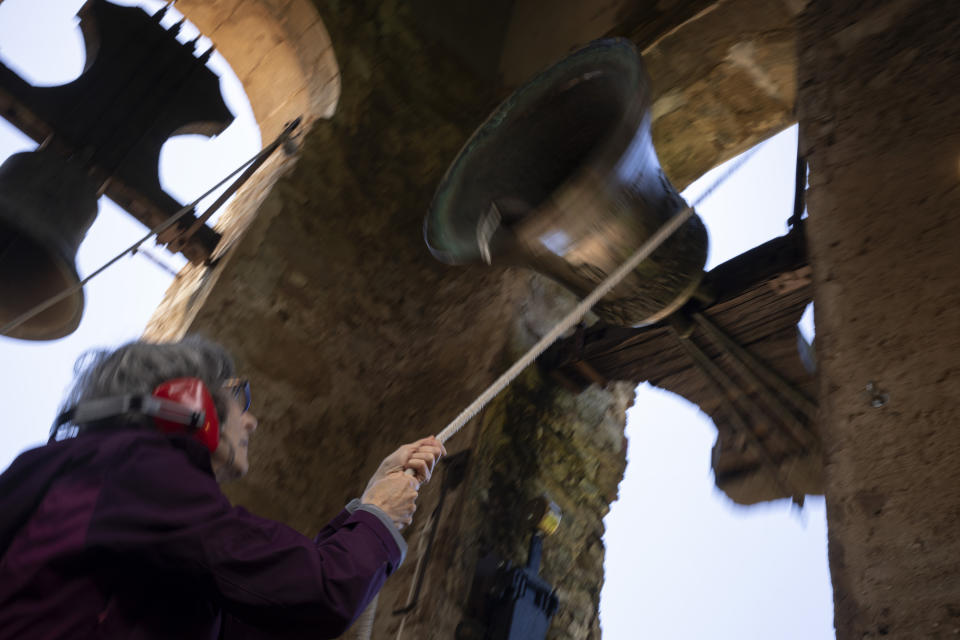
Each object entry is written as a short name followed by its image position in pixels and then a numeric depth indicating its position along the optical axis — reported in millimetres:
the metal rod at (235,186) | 3084
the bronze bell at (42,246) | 2434
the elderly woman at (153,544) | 843
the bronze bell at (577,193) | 1877
